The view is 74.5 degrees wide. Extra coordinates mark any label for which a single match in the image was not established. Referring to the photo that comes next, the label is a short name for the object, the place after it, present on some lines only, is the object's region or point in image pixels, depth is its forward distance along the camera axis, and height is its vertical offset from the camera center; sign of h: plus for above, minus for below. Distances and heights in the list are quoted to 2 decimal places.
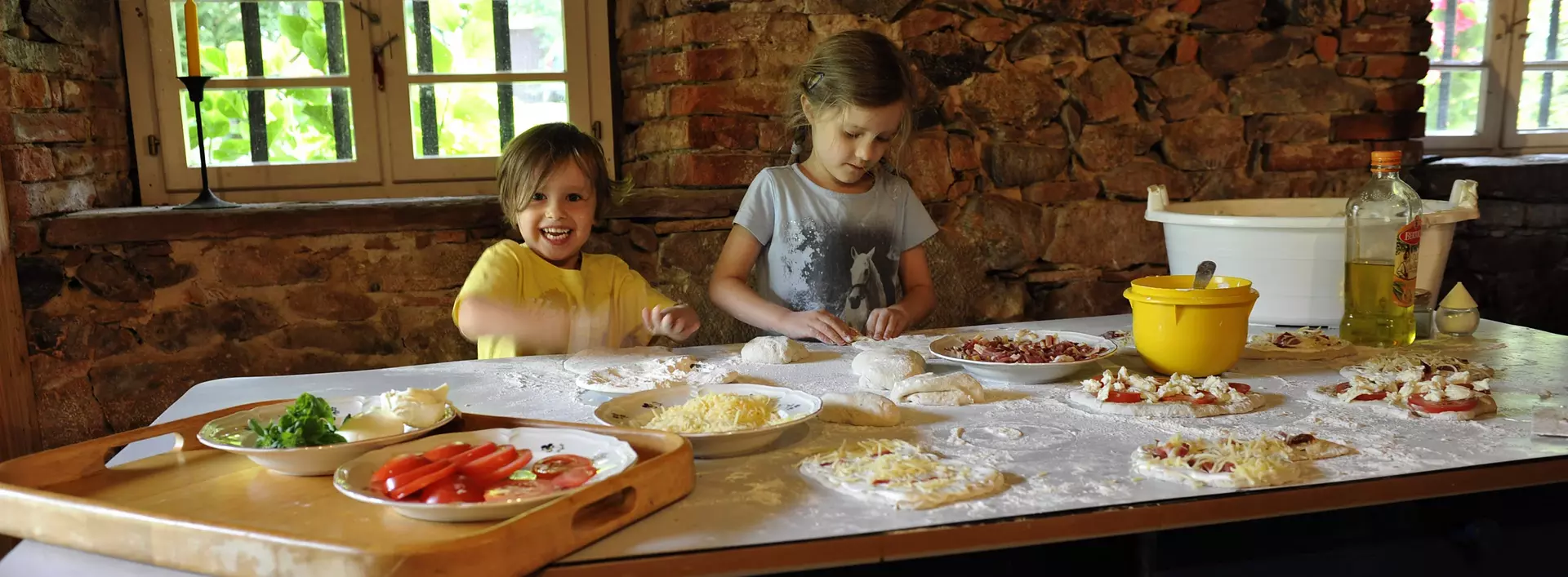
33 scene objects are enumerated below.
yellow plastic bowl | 1.49 -0.24
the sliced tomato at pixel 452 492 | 0.95 -0.30
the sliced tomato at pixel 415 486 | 0.96 -0.30
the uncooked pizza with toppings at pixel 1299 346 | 1.67 -0.31
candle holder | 2.44 +0.06
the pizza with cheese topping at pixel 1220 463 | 1.06 -0.32
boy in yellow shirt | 1.95 -0.21
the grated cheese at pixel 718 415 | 1.21 -0.30
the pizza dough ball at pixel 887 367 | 1.51 -0.31
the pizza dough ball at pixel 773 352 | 1.71 -0.31
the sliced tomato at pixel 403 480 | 0.98 -0.29
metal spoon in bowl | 1.57 -0.18
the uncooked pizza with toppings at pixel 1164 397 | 1.33 -0.32
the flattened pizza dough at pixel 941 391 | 1.42 -0.32
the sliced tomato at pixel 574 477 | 1.00 -0.30
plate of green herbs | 1.08 -0.29
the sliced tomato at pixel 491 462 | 1.01 -0.29
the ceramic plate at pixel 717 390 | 1.17 -0.31
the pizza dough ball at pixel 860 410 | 1.31 -0.32
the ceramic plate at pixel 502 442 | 0.94 -0.30
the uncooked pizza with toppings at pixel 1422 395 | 1.30 -0.31
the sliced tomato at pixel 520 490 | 0.97 -0.31
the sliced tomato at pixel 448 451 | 1.04 -0.29
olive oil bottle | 1.70 -0.17
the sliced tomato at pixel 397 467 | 1.01 -0.29
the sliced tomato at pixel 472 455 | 1.03 -0.29
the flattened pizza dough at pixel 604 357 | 1.68 -0.32
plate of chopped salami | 1.54 -0.30
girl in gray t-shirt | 2.17 -0.13
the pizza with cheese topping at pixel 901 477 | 1.02 -0.33
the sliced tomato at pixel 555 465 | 1.04 -0.30
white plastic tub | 1.86 -0.18
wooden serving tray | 0.84 -0.32
